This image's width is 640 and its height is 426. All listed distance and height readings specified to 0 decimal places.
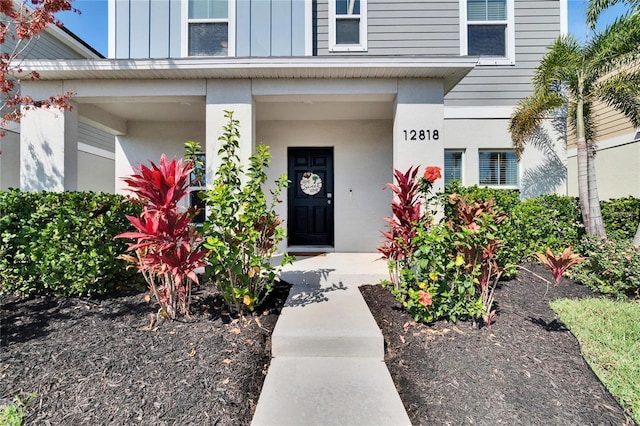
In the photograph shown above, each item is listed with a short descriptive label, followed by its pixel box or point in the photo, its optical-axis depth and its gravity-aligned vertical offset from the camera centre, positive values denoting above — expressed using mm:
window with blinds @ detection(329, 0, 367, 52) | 6629 +4151
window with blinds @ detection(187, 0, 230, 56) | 6574 +4039
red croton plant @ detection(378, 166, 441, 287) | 3270 -73
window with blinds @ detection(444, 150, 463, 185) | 6648 +1108
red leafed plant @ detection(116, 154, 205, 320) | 2559 -204
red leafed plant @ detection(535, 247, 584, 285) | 2855 -456
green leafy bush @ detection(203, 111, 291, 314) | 2748 -228
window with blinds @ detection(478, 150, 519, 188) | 6586 +928
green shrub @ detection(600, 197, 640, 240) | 4832 -49
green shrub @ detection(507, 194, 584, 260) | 4660 -163
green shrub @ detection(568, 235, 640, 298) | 3680 -704
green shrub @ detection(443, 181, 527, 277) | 4258 -214
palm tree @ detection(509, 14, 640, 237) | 4852 +2184
